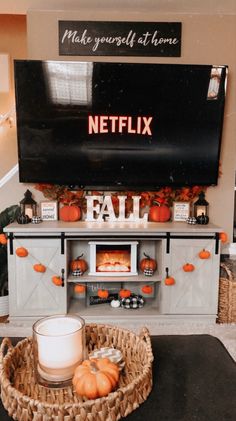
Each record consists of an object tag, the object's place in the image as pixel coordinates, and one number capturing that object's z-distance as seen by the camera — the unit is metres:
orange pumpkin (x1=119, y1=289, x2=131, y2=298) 3.22
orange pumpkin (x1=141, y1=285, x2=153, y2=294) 3.22
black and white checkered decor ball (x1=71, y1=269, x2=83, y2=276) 3.19
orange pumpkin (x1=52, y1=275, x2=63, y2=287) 3.03
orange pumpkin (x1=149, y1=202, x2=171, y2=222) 3.39
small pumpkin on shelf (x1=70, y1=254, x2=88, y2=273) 3.22
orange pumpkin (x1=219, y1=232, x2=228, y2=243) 3.09
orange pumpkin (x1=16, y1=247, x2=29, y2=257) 2.98
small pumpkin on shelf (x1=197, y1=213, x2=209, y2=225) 3.31
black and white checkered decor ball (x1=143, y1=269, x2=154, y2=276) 3.20
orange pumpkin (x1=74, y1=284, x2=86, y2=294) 3.20
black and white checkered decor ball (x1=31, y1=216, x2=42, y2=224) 3.25
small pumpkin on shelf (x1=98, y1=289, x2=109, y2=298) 3.18
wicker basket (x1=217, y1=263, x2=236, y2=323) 3.11
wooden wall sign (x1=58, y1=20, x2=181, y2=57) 3.27
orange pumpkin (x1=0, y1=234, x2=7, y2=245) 3.07
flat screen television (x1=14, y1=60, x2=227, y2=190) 3.15
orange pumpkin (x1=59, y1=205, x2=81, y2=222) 3.35
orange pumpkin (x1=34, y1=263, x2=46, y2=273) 3.00
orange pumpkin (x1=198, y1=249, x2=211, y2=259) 3.06
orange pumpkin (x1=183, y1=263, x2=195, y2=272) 3.06
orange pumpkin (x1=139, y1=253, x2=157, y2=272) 3.25
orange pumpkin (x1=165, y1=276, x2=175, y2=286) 3.06
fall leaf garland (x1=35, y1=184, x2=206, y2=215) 3.42
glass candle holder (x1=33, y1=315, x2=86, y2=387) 1.08
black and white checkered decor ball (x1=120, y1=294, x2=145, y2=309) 3.27
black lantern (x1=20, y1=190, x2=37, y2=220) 3.34
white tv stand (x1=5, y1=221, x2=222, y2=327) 3.05
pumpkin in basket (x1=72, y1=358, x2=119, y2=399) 1.00
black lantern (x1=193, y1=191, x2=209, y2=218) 3.41
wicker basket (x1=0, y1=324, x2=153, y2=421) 0.92
